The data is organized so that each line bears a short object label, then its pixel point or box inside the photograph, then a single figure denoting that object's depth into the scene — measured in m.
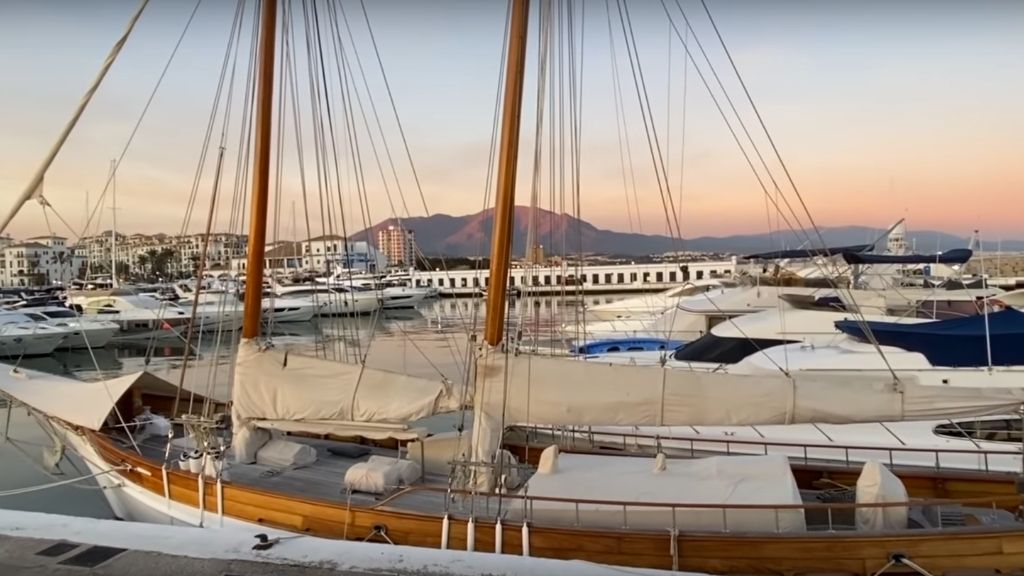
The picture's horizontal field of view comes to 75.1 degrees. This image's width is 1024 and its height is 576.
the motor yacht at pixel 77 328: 31.31
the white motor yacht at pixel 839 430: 9.67
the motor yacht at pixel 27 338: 29.06
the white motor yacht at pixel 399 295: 55.41
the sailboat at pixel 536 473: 5.44
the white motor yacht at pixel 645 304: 31.43
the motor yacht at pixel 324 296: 50.53
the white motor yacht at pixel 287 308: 44.00
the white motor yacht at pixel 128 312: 38.88
